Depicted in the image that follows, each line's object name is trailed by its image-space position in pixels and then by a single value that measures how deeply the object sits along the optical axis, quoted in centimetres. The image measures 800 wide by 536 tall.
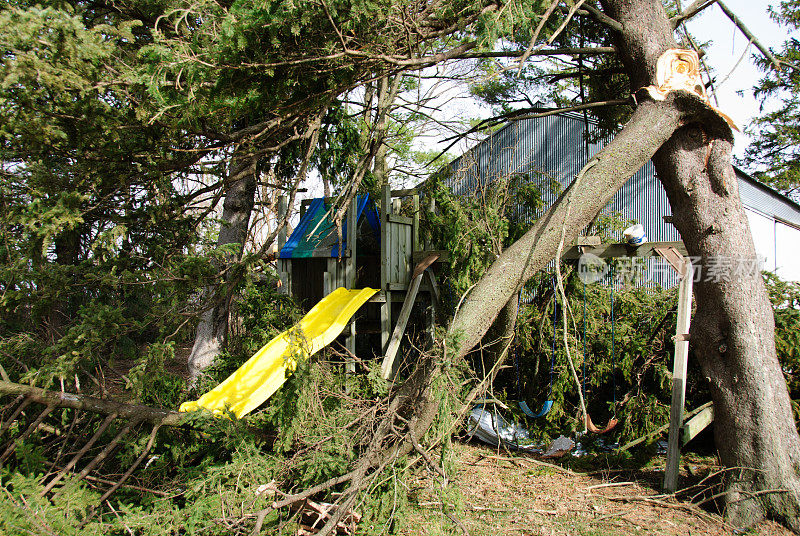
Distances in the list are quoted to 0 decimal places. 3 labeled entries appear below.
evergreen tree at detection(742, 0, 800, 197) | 1456
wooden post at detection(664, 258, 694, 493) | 471
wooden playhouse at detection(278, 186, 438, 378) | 670
